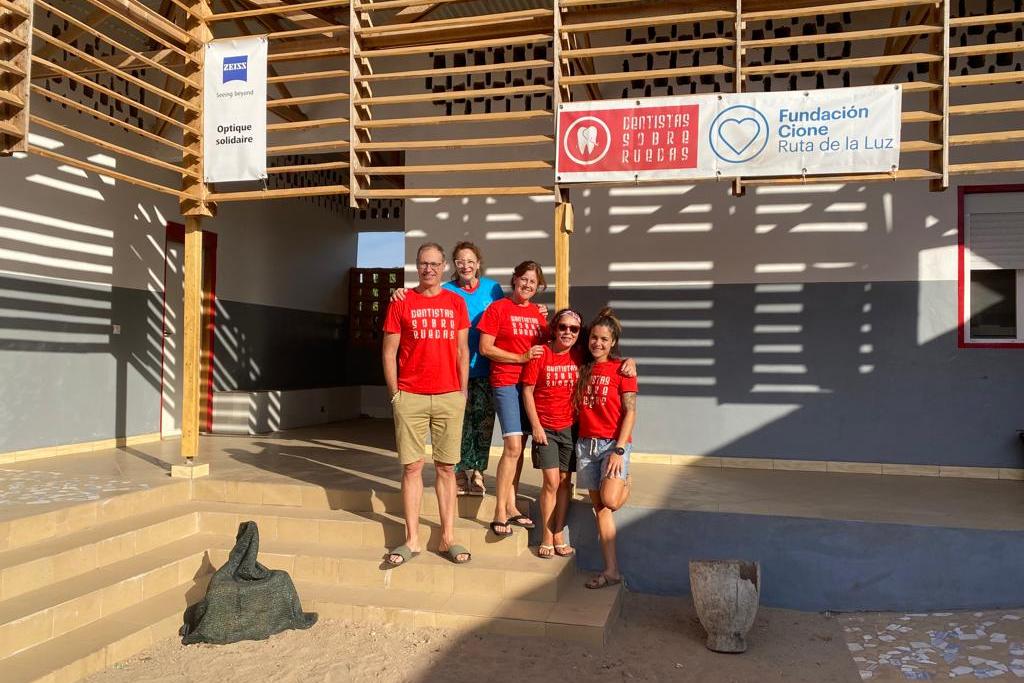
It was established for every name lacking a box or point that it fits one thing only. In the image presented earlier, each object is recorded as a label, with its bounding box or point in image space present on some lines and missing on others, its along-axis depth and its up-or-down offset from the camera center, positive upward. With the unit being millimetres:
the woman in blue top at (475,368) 4449 -168
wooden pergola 4727 +2198
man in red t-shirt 4137 -173
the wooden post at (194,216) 5758 +961
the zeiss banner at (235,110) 5602 +1747
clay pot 3811 -1325
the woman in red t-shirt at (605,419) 4094 -430
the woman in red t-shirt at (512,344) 4215 -15
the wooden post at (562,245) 4953 +652
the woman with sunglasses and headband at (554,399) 4191 -325
